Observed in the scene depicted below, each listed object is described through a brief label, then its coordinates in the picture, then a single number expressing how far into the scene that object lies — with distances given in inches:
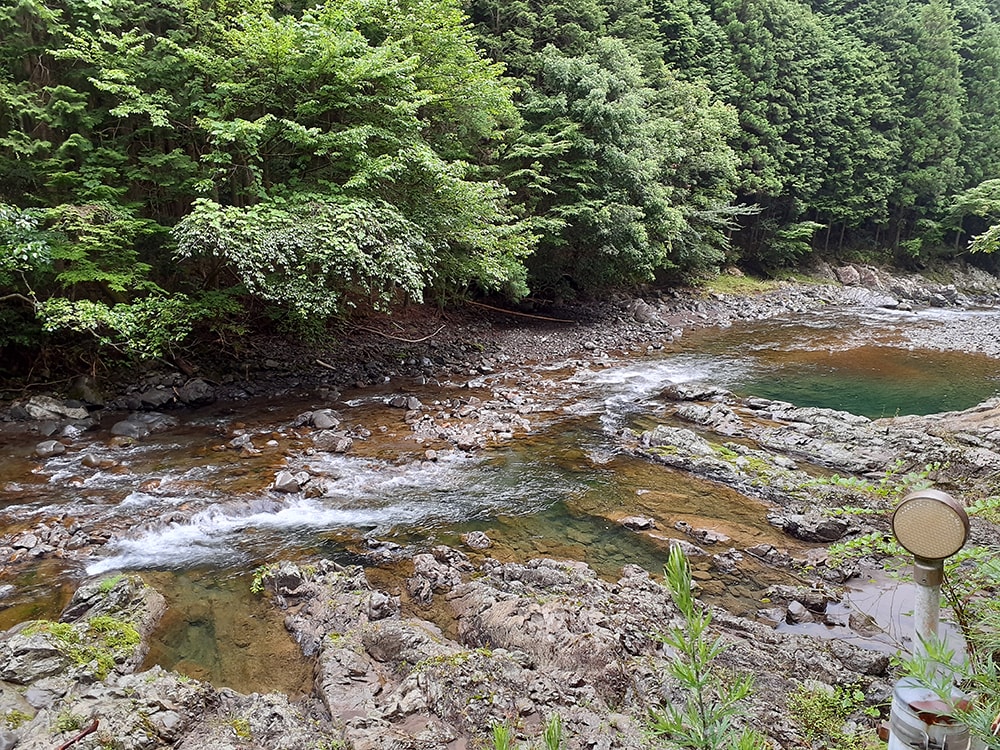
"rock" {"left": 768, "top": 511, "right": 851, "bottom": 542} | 242.1
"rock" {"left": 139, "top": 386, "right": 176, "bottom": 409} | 387.9
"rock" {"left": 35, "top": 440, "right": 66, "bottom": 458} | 310.5
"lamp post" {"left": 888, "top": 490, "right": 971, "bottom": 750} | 64.0
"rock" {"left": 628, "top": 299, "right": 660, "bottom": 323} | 789.9
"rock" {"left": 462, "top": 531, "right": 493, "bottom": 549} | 234.2
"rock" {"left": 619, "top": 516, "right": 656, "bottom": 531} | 249.6
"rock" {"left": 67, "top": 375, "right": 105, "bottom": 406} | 378.0
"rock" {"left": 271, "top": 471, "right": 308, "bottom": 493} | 276.4
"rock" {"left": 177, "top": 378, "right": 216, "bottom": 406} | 399.2
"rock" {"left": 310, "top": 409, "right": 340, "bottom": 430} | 367.9
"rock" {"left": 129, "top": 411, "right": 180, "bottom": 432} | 355.9
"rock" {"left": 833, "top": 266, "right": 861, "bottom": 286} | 1203.2
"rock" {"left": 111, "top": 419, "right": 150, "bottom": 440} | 342.6
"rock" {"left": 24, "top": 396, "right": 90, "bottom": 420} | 350.6
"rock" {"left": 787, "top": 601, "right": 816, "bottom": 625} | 185.4
